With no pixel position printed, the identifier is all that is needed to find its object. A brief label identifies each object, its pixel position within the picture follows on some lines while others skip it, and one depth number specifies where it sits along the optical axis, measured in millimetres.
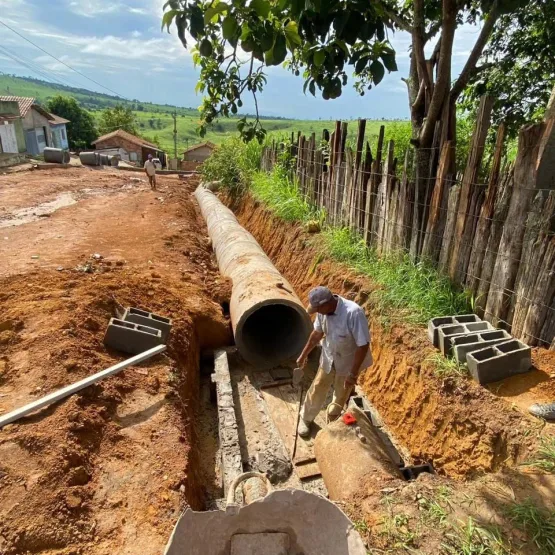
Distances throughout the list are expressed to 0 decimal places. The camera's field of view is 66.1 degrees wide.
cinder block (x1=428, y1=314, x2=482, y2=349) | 4480
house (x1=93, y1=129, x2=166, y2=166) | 46125
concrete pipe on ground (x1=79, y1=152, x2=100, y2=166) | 27188
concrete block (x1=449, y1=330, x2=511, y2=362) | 4051
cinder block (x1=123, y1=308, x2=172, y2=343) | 5191
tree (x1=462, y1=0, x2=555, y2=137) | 5762
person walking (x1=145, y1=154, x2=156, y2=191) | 17656
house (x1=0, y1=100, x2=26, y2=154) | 28016
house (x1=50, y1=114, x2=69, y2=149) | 40344
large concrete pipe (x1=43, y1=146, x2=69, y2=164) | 26312
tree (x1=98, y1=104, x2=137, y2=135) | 56812
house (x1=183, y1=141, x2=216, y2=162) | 57250
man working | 4066
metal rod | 3550
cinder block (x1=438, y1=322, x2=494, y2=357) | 4262
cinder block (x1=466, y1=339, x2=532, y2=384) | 3766
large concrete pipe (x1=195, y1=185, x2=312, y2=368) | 5723
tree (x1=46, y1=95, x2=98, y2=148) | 49469
